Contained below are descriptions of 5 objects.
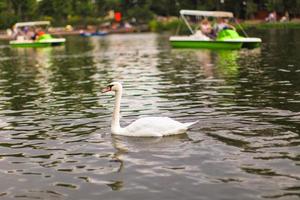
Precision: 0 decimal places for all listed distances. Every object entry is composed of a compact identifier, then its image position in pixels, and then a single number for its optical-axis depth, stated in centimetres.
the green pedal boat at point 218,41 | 4109
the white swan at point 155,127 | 1276
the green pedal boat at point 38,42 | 5781
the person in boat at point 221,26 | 4495
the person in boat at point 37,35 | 6092
